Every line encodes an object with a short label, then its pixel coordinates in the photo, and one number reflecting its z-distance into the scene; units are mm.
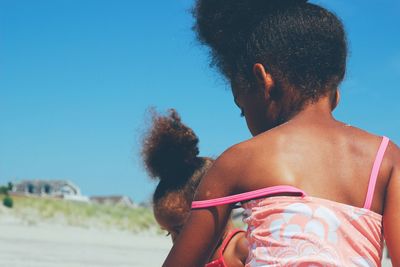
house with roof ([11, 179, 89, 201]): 74562
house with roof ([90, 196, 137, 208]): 68688
